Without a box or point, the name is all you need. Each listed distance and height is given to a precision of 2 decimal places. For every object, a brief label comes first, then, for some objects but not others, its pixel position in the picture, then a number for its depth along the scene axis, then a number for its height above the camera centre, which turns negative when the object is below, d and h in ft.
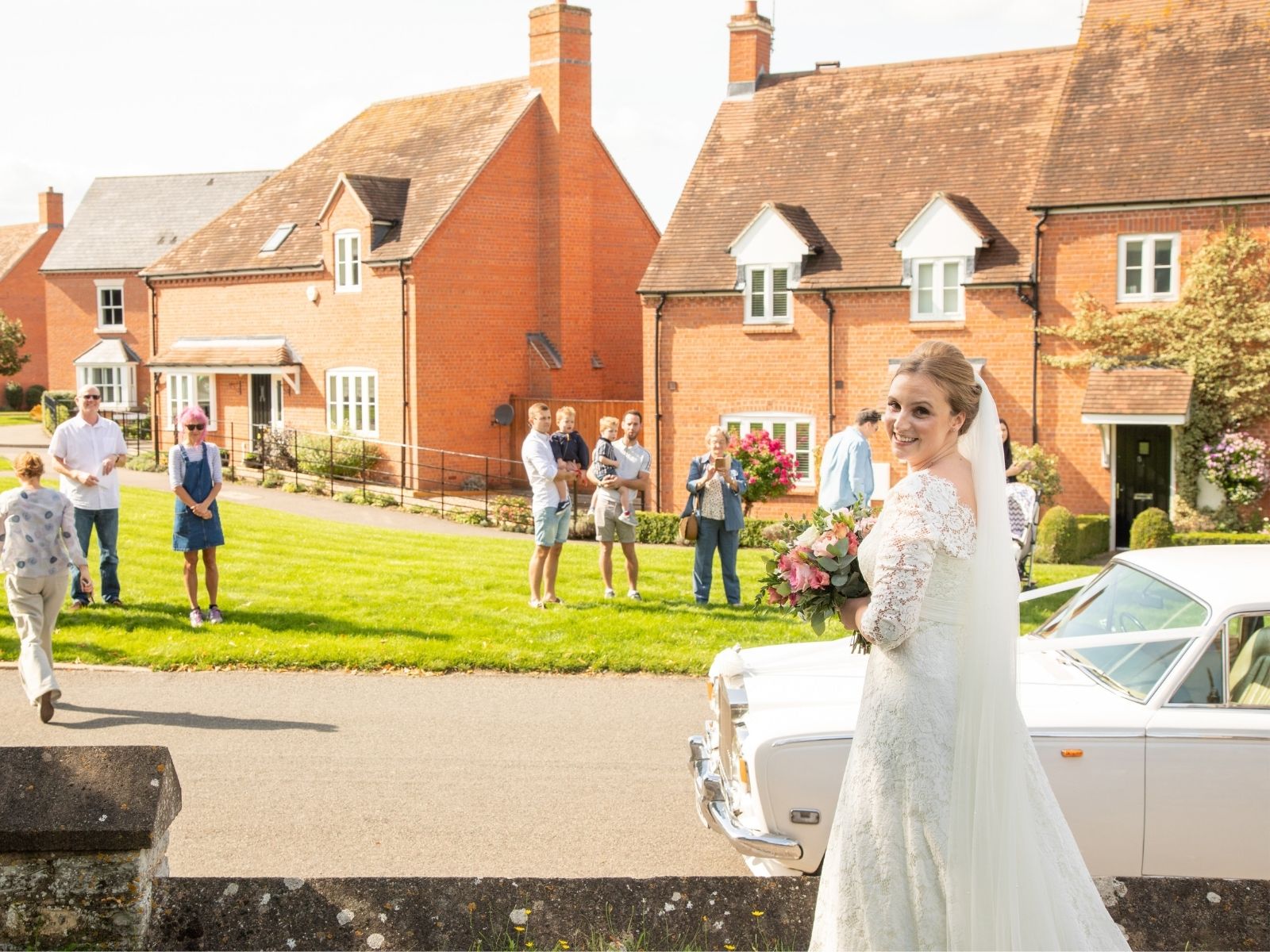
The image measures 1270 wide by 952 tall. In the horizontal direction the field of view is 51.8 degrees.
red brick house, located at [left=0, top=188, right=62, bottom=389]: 200.54 +19.11
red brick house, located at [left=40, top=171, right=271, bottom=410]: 167.22 +17.73
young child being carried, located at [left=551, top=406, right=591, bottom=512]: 42.63 -1.48
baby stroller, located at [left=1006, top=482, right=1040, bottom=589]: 42.57 -3.87
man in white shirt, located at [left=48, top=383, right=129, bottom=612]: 41.52 -2.24
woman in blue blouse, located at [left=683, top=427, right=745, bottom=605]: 41.81 -3.45
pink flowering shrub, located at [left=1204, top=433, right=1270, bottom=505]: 75.61 -3.94
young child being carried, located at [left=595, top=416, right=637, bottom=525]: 42.50 -1.91
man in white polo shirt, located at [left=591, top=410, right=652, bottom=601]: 42.39 -3.10
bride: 12.74 -3.39
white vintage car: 18.51 -5.02
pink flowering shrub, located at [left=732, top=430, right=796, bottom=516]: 65.82 -3.36
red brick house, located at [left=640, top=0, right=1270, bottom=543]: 80.48 +11.89
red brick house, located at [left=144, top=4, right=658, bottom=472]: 103.35 +10.47
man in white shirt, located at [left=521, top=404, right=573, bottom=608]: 40.98 -3.20
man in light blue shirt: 38.78 -1.96
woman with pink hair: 38.37 -2.80
